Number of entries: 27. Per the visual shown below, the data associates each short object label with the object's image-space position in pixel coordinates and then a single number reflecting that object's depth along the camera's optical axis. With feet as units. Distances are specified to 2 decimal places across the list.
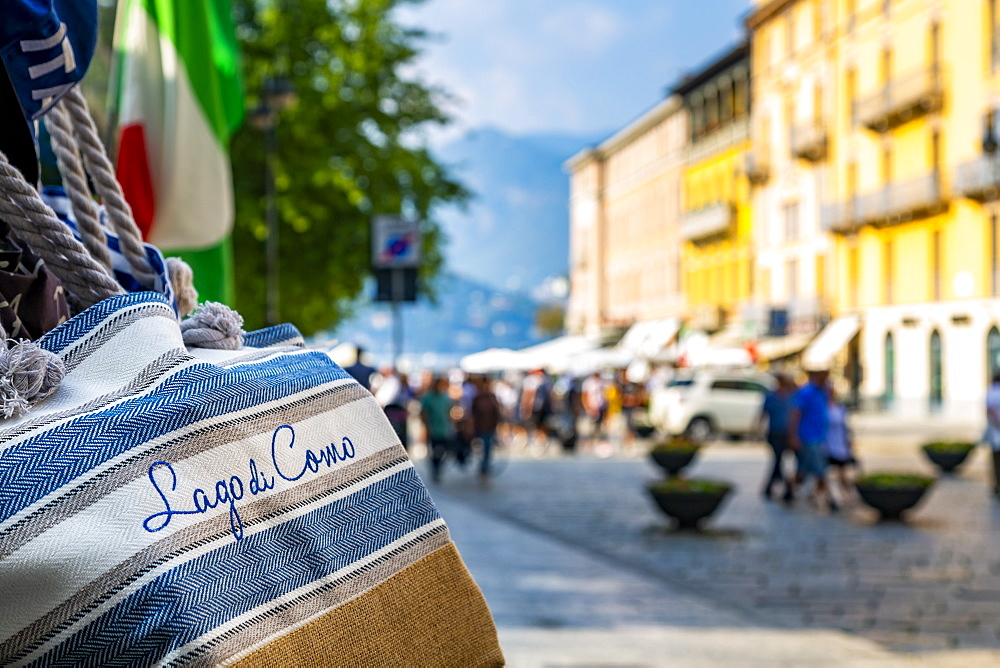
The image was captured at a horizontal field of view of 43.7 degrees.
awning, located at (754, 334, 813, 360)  149.48
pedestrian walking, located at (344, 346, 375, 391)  35.17
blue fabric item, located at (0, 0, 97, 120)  3.32
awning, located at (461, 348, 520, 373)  125.70
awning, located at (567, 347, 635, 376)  145.69
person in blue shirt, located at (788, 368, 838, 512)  49.75
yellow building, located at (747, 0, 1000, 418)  116.16
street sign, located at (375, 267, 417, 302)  35.47
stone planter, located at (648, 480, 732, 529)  41.81
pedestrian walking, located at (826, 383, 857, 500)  51.08
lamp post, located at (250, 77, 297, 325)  56.85
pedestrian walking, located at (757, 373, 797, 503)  53.67
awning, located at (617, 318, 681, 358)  183.73
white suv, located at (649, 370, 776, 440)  96.43
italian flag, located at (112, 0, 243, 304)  12.71
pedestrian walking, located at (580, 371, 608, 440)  93.15
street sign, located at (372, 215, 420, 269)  35.17
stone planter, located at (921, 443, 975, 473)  64.08
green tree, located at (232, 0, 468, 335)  66.90
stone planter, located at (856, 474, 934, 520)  43.96
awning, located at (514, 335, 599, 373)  137.08
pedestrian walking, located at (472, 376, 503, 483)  66.39
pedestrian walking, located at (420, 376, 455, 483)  63.98
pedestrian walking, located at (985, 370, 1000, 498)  48.34
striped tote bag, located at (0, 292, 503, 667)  2.68
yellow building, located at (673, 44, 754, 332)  175.32
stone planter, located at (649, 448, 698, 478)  62.95
